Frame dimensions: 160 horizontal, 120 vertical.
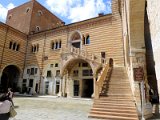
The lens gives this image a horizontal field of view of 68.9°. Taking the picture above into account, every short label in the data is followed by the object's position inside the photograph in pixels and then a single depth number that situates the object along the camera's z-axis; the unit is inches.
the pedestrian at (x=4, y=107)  99.9
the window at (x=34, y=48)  616.5
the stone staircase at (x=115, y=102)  200.7
